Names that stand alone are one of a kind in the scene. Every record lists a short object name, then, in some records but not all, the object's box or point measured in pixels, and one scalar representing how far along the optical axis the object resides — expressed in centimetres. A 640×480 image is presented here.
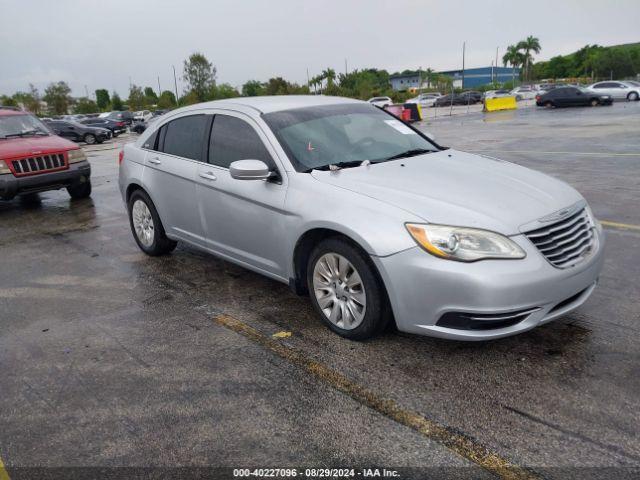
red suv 886
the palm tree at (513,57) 11575
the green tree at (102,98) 10479
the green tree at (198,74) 8388
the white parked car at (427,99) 6260
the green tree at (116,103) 9367
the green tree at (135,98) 8550
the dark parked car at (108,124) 3506
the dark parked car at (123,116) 4412
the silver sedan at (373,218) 320
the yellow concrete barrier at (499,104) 3628
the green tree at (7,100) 8097
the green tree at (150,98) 9194
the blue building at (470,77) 13712
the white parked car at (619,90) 3603
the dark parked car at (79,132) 2925
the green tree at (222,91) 8414
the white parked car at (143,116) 5228
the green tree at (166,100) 8159
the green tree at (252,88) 9319
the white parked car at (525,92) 5912
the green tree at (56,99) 8038
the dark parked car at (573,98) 3347
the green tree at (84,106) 8531
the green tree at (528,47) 11462
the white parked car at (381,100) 5269
